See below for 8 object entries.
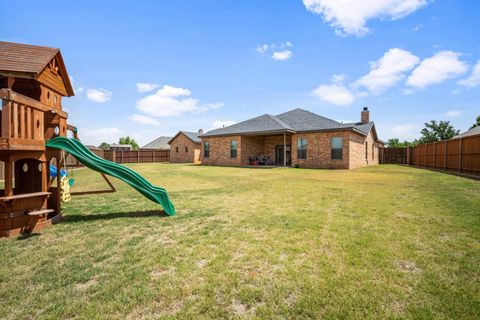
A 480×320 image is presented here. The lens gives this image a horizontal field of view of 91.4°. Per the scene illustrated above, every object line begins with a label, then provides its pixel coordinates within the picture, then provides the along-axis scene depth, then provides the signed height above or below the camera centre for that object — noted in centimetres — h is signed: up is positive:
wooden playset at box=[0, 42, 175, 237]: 421 +24
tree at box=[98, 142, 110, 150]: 8124 +418
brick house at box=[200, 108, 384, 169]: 2005 +140
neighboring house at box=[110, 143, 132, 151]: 6323 +266
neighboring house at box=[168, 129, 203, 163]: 3541 +140
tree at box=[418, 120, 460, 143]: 5097 +540
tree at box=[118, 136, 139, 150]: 7975 +532
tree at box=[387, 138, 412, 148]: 4636 +274
